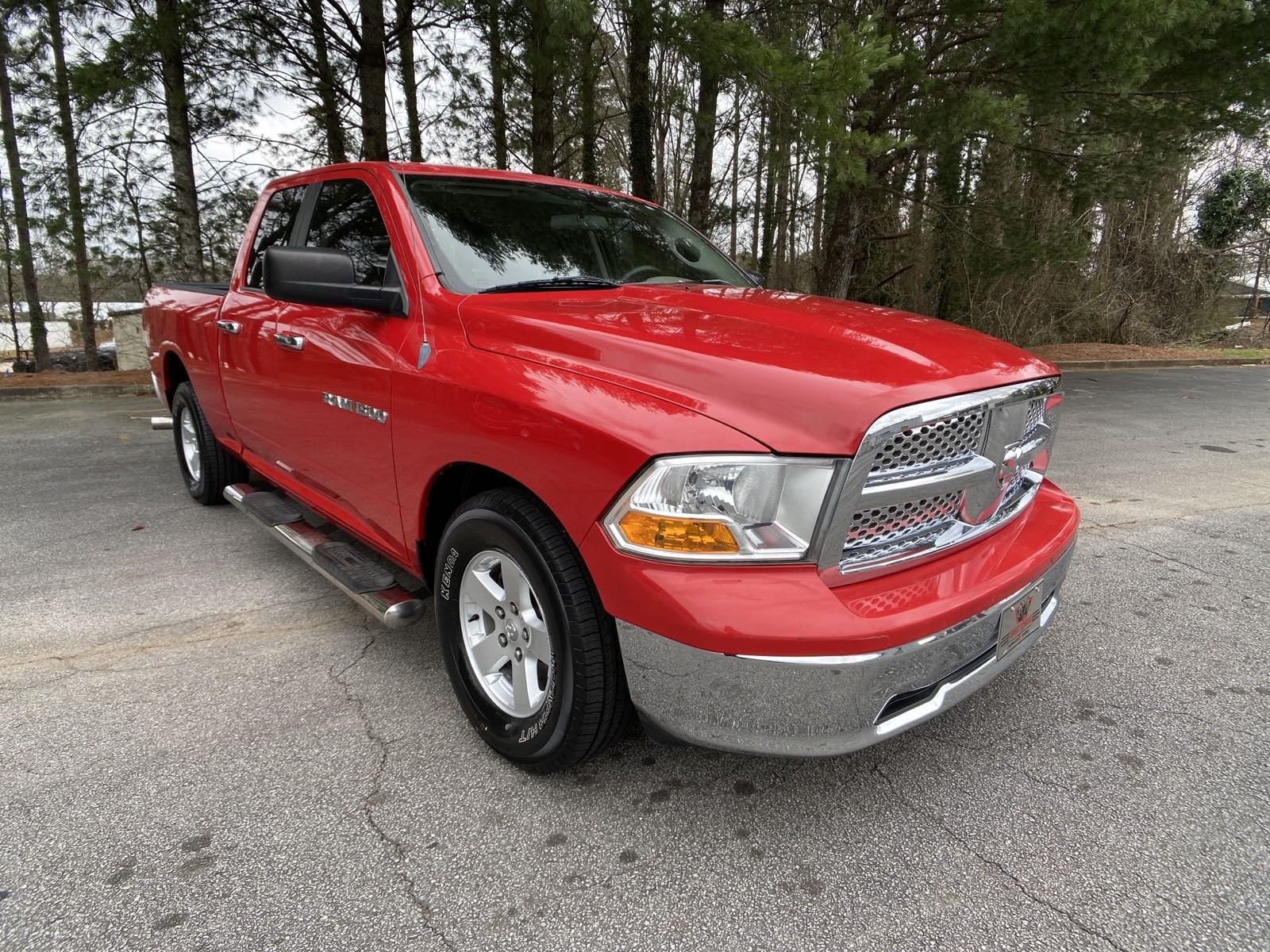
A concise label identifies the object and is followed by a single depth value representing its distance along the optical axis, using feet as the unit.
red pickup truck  5.67
